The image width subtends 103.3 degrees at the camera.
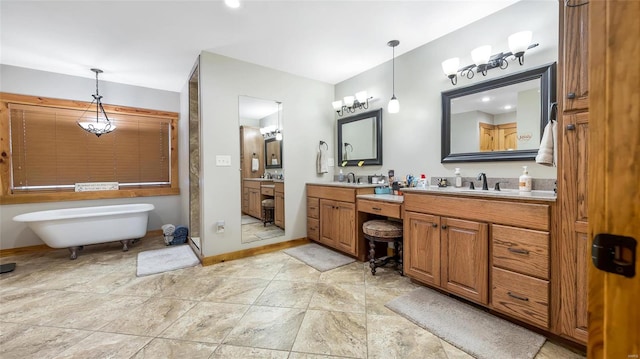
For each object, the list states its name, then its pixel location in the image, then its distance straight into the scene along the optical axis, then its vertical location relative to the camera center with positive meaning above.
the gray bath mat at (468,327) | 1.59 -1.09
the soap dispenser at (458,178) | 2.59 -0.05
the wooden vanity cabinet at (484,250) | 1.66 -0.59
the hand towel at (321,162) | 3.96 +0.20
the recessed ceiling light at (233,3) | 2.15 +1.49
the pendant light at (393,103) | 2.85 +0.81
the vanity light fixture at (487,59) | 2.02 +1.03
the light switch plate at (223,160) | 3.17 +0.19
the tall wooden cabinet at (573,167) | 1.48 +0.04
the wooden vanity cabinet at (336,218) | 3.09 -0.58
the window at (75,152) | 3.46 +0.38
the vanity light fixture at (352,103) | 3.50 +1.03
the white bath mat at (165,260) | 2.92 -1.07
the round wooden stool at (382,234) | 2.61 -0.62
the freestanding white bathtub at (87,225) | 3.10 -0.64
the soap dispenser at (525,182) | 2.04 -0.07
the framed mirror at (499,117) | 2.10 +0.53
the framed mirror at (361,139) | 3.48 +0.52
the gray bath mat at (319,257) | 3.00 -1.06
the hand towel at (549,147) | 1.76 +0.18
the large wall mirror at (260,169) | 3.40 +0.09
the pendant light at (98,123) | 3.62 +0.82
